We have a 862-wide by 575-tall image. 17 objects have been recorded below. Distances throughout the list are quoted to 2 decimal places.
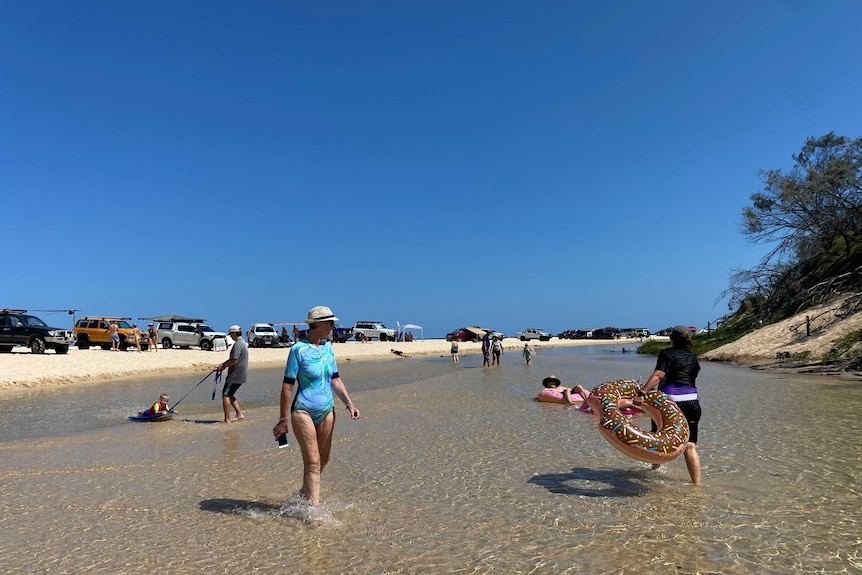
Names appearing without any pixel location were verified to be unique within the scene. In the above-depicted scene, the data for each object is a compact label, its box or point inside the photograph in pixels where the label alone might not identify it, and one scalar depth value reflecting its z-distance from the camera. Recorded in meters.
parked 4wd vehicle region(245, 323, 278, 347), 42.50
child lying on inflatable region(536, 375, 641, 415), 13.60
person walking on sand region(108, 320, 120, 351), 32.94
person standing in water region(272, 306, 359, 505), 5.36
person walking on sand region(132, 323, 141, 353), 32.03
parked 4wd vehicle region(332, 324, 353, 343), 55.81
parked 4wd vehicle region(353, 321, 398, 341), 59.59
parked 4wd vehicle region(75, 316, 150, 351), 34.12
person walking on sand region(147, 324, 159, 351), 35.91
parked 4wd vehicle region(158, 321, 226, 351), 37.66
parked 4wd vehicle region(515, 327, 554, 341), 79.11
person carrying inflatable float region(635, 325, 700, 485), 6.50
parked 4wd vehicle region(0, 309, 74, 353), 26.62
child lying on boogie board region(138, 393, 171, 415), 12.28
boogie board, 12.27
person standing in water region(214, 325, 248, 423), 11.24
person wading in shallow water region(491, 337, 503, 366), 30.58
